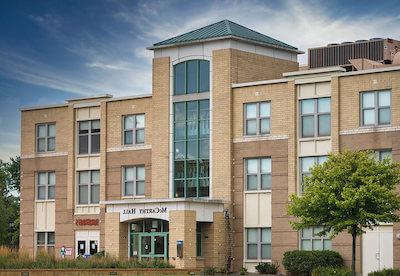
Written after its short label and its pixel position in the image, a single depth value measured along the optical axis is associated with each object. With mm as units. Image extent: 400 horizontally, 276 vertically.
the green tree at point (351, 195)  52000
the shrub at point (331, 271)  56253
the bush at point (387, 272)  55912
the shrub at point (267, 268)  62344
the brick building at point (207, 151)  60969
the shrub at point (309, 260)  59406
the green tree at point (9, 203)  102062
